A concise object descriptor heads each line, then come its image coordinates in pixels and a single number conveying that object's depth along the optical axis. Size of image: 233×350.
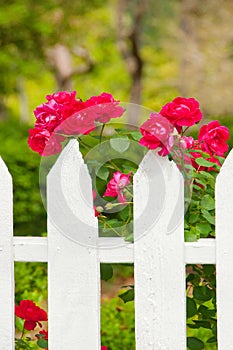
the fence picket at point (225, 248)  3.09
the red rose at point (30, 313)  3.71
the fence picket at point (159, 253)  3.15
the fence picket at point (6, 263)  3.28
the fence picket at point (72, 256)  3.23
